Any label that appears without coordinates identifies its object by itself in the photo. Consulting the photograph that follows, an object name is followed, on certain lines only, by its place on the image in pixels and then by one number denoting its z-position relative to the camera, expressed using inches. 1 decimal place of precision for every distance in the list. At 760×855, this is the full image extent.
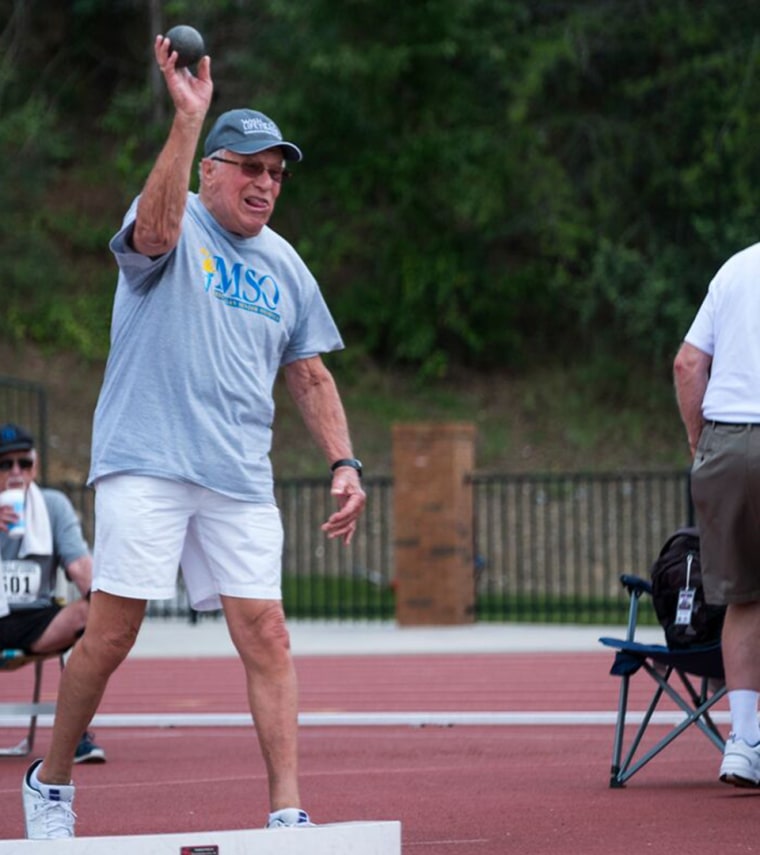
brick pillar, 1423.5
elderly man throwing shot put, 425.7
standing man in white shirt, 528.7
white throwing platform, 364.5
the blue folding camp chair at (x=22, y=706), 668.7
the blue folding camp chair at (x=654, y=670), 556.7
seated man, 667.4
